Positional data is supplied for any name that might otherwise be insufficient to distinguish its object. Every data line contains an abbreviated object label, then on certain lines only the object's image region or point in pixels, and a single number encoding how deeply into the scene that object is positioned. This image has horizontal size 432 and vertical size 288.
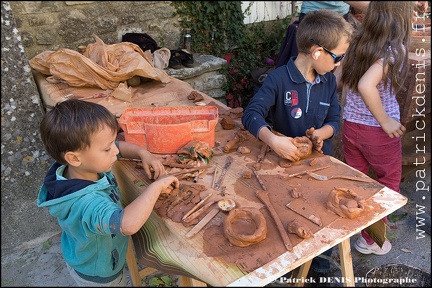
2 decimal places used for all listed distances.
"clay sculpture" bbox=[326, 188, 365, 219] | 1.38
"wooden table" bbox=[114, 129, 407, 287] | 1.22
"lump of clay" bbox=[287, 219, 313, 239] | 1.30
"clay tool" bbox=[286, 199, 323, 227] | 1.38
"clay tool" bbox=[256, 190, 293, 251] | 1.28
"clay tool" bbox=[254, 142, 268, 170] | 1.76
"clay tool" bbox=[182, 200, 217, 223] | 1.43
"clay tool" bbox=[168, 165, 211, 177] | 1.72
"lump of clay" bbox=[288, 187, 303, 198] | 1.52
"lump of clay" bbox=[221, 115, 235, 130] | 2.18
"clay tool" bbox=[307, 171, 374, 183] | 1.62
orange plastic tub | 1.88
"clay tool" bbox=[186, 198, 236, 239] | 1.37
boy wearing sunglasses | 2.06
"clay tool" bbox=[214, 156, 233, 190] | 1.65
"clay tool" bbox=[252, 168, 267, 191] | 1.59
